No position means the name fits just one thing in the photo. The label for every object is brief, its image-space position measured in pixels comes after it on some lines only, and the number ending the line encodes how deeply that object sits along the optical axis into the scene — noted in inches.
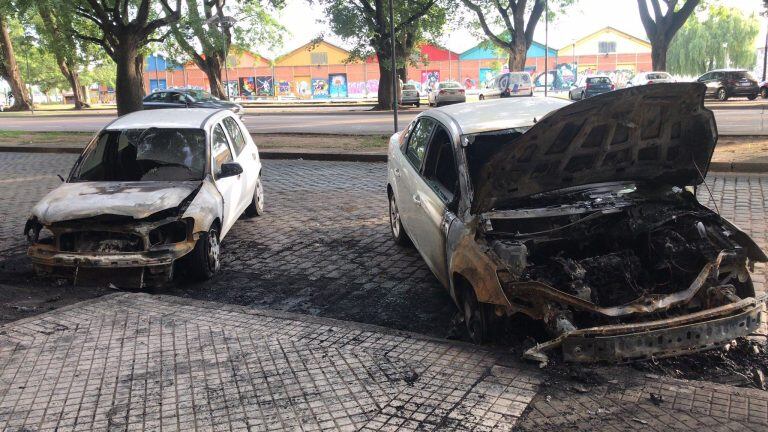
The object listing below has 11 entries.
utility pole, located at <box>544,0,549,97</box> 1218.6
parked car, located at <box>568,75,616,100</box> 1230.3
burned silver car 138.1
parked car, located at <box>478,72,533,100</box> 1222.3
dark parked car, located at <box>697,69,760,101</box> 1163.3
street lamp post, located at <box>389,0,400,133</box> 506.3
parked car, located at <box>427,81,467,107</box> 1310.3
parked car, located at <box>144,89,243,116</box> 1133.8
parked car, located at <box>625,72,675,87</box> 1165.1
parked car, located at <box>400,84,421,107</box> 1433.3
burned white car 217.3
